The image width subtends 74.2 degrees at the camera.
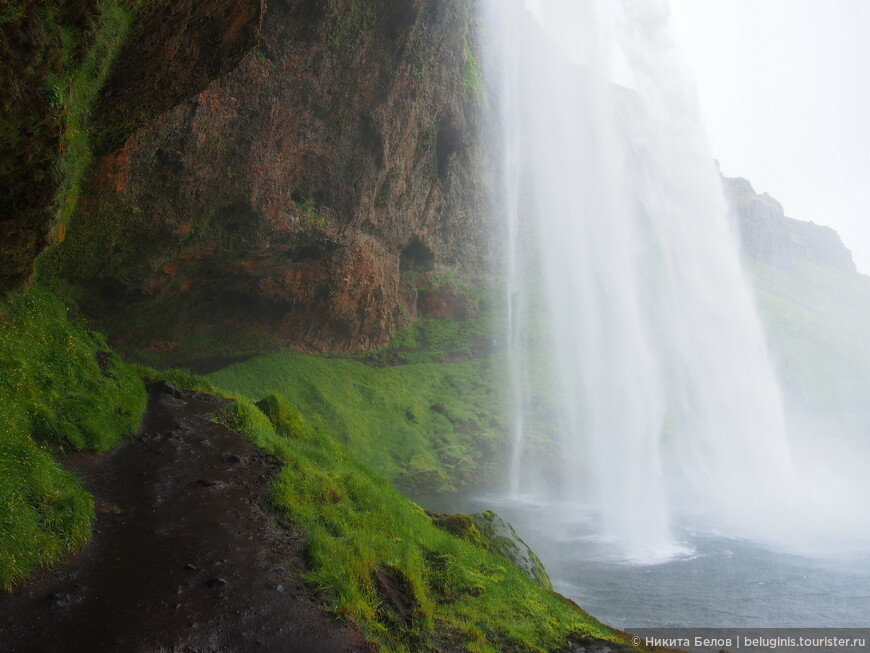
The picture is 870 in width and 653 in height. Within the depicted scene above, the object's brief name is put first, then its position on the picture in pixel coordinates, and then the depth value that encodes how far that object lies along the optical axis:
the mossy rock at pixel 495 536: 11.99
